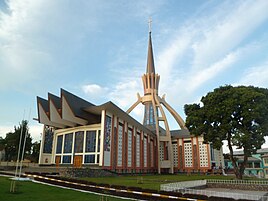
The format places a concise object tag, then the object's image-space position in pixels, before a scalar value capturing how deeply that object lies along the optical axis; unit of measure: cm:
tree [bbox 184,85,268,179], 1884
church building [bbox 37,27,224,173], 3177
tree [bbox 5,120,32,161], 3880
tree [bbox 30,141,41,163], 4756
